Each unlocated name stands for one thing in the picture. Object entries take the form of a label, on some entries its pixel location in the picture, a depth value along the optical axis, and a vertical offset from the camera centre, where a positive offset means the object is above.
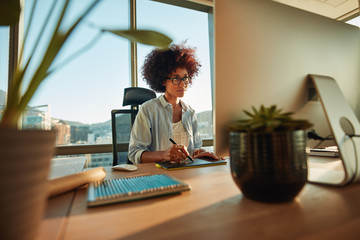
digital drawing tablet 0.79 -0.13
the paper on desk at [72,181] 0.48 -0.12
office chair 1.71 +0.16
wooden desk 0.29 -0.14
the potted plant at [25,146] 0.21 -0.01
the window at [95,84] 2.26 +0.59
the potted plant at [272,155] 0.37 -0.05
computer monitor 0.51 +0.20
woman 1.51 +0.19
